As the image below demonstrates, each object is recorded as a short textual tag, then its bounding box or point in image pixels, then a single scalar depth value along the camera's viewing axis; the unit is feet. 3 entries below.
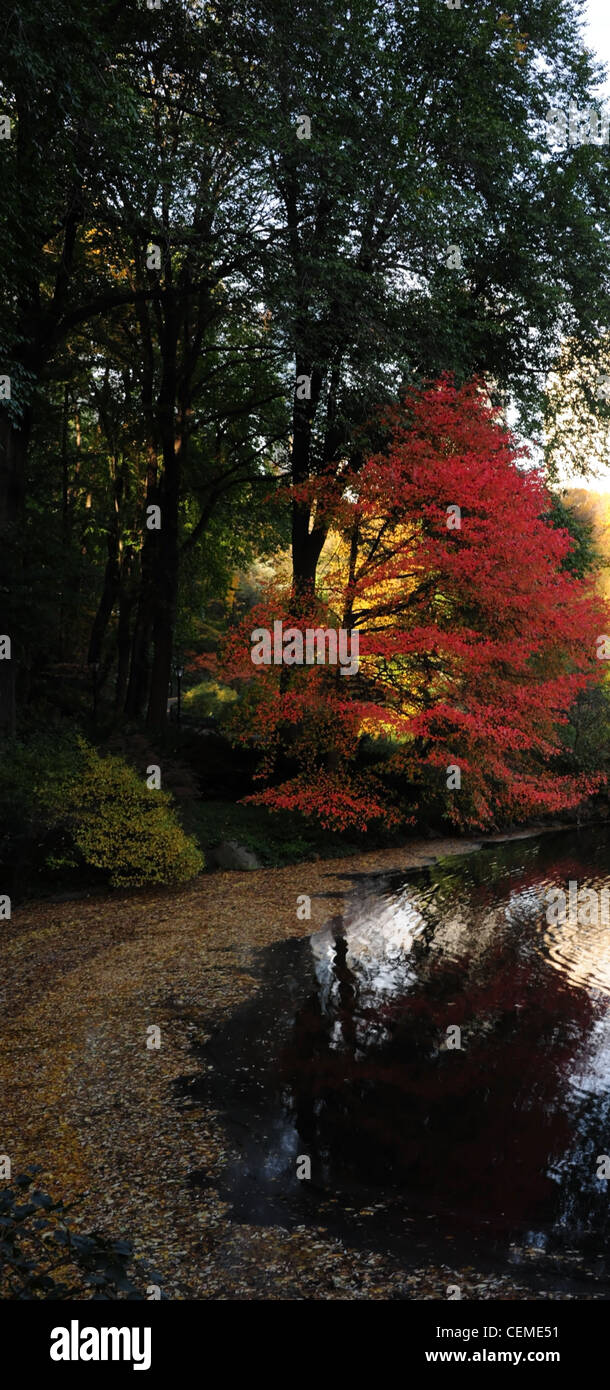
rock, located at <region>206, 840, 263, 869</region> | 51.75
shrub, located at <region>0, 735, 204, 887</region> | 42.16
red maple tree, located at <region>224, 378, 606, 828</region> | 47.14
